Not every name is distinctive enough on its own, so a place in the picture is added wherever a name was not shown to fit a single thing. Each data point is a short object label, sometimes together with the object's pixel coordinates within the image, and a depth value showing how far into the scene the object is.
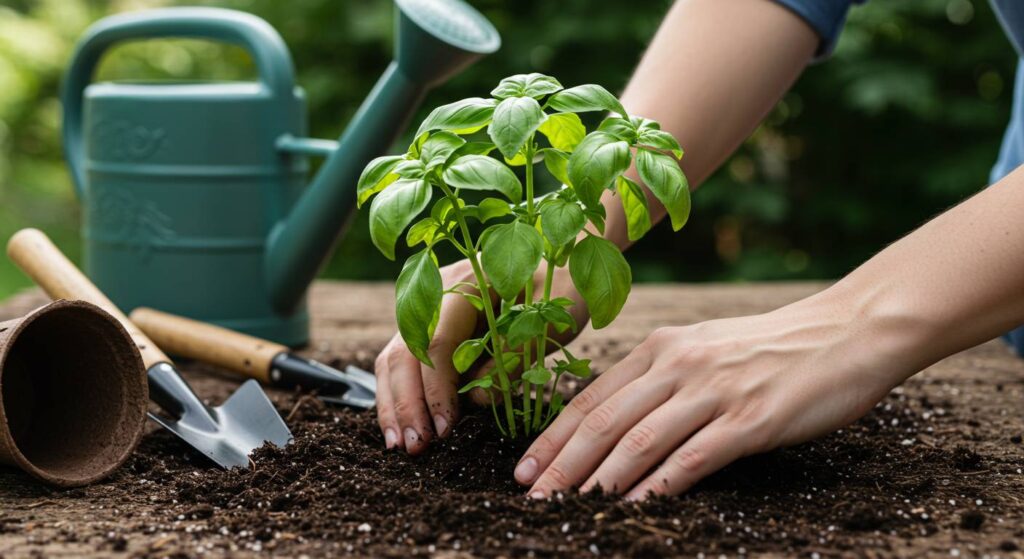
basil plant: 1.04
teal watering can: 1.89
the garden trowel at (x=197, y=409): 1.36
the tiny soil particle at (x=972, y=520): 1.03
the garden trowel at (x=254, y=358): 1.60
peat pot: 1.25
